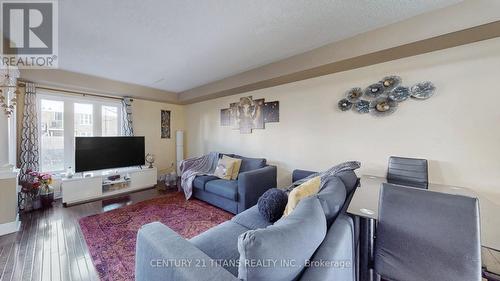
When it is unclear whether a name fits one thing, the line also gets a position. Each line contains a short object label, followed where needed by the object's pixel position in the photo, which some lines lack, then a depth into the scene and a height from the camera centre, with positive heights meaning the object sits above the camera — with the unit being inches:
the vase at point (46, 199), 122.0 -38.9
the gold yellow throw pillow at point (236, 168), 132.2 -20.3
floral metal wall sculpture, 82.4 +21.3
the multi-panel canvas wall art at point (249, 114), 135.6 +20.8
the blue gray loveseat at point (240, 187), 108.0 -29.6
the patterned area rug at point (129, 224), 70.1 -45.0
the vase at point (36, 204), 117.7 -40.3
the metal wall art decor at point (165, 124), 195.8 +17.5
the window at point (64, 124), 134.6 +13.0
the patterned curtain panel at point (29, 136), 120.6 +3.3
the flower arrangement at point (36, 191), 116.0 -32.8
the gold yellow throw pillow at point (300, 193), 55.2 -16.4
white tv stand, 125.2 -32.9
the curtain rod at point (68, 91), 121.9 +37.9
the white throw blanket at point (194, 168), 137.9 -23.4
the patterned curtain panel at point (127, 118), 165.6 +20.3
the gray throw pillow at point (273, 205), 64.9 -23.3
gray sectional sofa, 28.6 -21.1
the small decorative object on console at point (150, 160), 173.3 -18.4
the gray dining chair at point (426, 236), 36.7 -21.1
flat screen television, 133.7 -9.4
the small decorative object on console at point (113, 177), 146.7 -29.6
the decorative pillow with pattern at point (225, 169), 130.6 -20.7
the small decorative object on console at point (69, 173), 128.1 -23.1
